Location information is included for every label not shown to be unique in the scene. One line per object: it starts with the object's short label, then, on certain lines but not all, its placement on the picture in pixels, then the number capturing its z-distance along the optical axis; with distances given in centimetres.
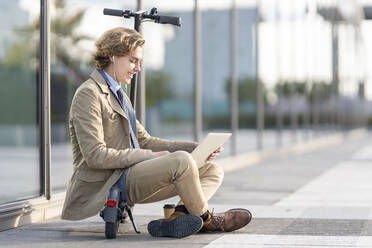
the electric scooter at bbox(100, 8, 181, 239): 837
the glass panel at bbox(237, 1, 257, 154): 2258
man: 832
